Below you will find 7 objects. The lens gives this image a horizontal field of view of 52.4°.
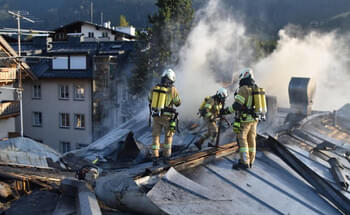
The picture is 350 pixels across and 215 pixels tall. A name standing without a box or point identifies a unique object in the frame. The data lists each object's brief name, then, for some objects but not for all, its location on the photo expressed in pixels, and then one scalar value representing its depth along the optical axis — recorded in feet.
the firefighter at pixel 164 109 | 21.62
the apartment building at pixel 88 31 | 134.10
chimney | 34.53
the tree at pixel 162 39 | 78.07
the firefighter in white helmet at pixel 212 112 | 26.99
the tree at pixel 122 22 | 225.97
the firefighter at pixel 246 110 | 20.11
